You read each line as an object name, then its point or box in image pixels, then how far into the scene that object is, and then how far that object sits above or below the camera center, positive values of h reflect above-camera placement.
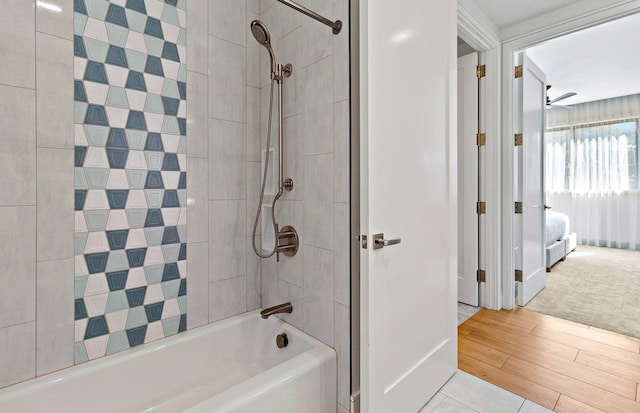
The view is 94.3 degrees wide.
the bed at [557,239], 4.00 -0.46
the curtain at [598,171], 5.22 +0.71
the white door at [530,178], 2.74 +0.30
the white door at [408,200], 1.18 +0.04
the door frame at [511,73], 2.38 +1.22
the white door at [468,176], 2.74 +0.31
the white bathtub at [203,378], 1.09 -0.72
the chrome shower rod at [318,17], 1.23 +0.83
